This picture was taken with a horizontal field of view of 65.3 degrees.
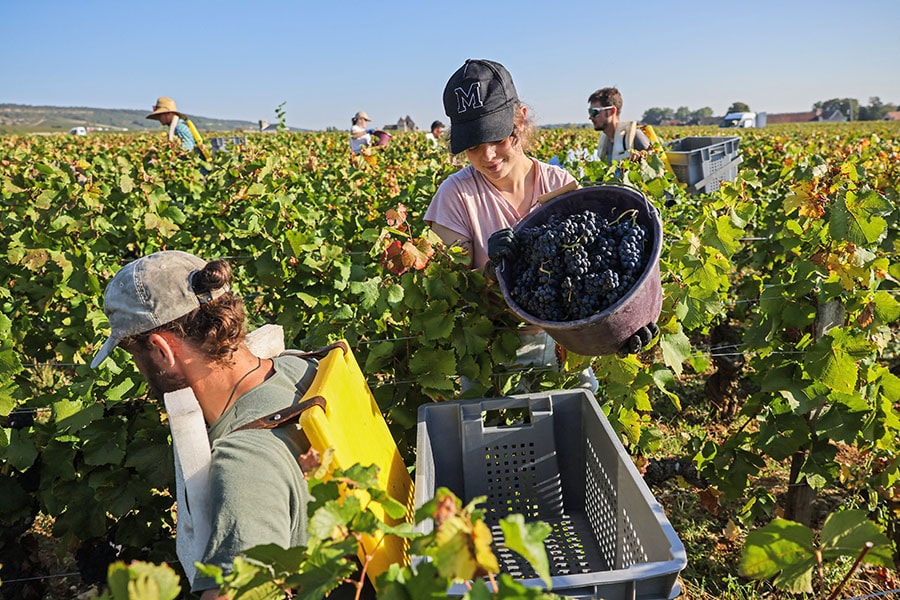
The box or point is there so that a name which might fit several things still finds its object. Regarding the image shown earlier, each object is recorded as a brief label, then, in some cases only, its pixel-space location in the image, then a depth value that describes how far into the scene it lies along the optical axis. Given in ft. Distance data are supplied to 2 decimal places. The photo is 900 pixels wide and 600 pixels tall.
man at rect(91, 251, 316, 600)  4.90
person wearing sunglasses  16.46
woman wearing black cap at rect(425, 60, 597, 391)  6.97
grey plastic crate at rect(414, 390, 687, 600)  6.15
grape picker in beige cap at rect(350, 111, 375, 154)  31.12
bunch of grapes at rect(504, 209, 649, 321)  5.39
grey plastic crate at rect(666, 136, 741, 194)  21.81
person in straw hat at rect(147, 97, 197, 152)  25.18
